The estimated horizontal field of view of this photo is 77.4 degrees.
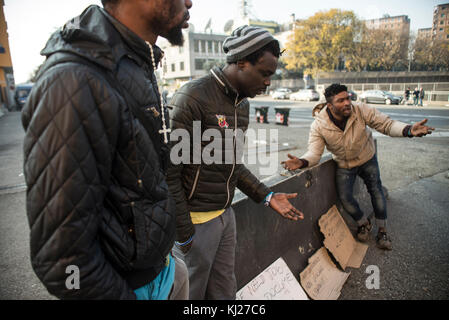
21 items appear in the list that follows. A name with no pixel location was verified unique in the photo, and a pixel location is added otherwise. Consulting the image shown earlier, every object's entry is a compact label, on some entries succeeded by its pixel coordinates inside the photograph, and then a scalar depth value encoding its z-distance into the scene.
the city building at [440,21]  38.19
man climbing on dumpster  3.49
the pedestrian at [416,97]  24.52
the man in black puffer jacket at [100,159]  0.78
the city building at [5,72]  20.62
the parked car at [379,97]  26.33
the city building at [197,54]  67.19
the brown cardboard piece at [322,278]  2.72
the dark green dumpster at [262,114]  15.31
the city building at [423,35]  47.40
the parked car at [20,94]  31.16
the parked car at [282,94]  42.09
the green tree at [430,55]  37.03
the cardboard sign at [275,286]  2.45
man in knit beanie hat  1.73
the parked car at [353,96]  29.95
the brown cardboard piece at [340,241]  3.19
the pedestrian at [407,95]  27.58
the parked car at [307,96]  33.67
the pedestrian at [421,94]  24.12
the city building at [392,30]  43.94
